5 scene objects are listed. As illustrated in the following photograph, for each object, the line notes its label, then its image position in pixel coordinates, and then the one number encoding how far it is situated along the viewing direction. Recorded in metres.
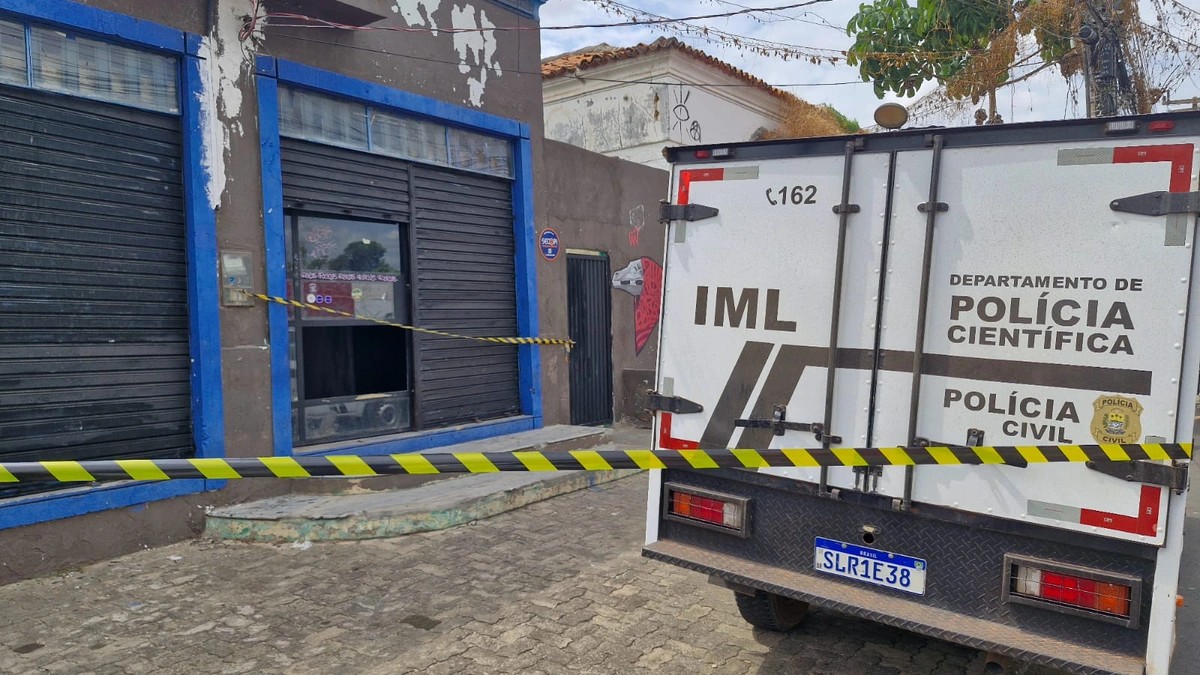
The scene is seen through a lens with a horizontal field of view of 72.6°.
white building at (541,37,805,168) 13.67
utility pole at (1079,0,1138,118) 9.73
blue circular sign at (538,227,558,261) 9.47
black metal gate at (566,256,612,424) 10.46
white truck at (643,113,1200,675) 3.10
